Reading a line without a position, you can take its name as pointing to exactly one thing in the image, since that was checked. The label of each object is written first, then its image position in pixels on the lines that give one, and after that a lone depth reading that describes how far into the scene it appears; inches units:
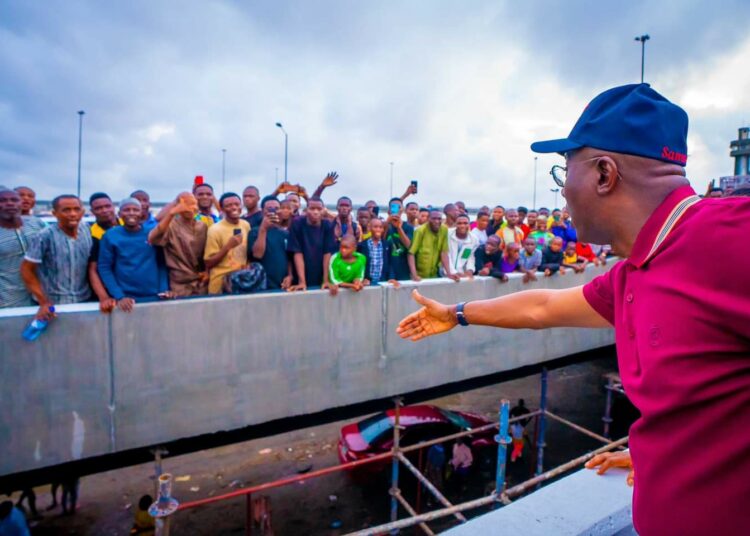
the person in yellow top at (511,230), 345.1
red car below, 335.9
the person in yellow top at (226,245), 225.3
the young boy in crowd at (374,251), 278.8
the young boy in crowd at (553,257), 329.7
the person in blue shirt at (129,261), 196.7
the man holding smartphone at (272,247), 234.1
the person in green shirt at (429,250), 301.3
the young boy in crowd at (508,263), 300.4
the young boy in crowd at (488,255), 302.5
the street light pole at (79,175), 1092.5
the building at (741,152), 683.4
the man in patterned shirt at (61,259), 182.7
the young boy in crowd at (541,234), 339.3
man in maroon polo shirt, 37.8
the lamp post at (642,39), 517.9
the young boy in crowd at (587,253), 374.9
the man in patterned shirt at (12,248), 190.2
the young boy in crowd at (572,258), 348.2
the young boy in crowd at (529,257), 322.3
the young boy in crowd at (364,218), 329.4
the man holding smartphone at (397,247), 301.4
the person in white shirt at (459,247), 305.5
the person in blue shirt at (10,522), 217.2
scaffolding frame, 148.8
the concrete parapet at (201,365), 178.7
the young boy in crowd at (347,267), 245.8
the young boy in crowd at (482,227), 338.1
